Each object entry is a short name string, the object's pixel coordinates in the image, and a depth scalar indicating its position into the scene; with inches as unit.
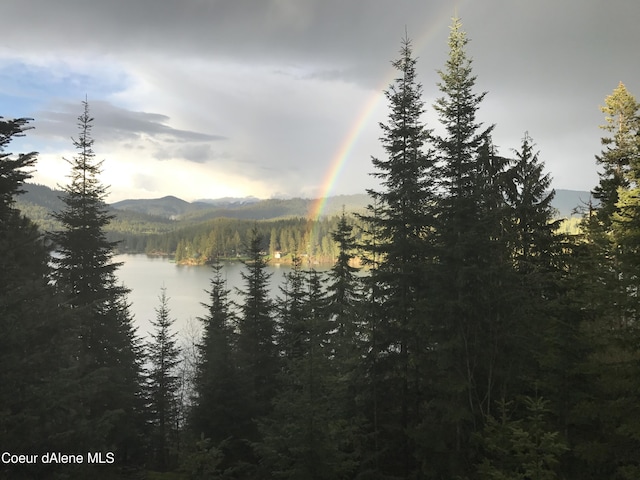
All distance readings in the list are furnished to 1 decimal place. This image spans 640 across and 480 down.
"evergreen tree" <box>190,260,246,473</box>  605.3
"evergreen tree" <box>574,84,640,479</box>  326.3
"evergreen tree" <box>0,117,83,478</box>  302.4
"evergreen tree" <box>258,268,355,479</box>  318.3
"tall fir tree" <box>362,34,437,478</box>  517.7
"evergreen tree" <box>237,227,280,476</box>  755.7
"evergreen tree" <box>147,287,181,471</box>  853.8
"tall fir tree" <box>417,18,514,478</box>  398.9
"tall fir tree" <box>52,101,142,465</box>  679.1
